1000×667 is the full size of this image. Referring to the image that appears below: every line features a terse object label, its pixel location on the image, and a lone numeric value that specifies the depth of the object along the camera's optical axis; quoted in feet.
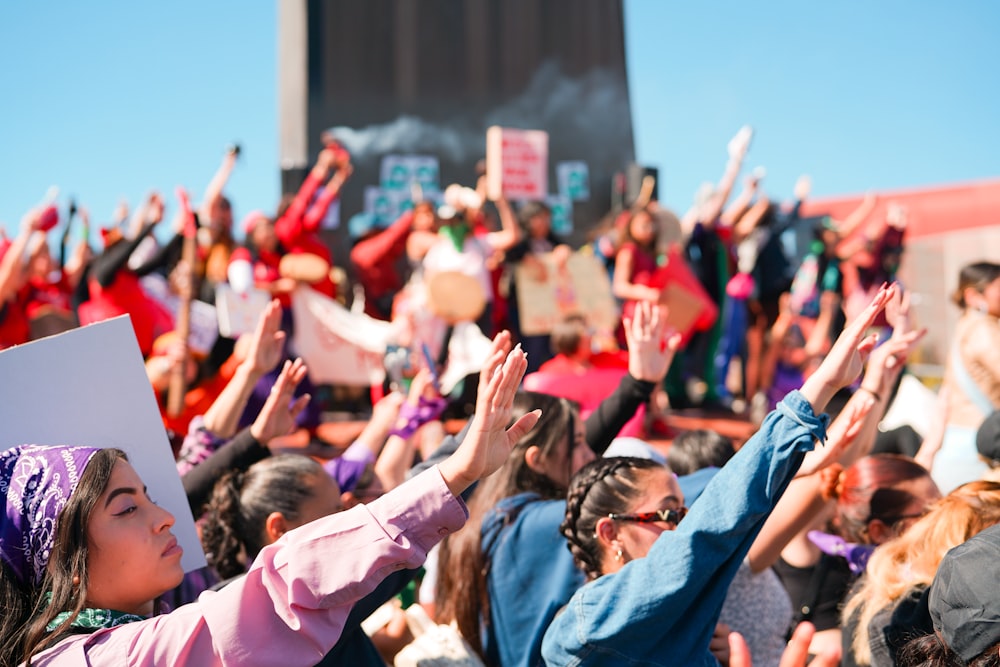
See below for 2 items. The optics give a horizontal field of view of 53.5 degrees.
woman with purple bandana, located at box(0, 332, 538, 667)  4.35
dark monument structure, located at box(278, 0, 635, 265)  37.35
